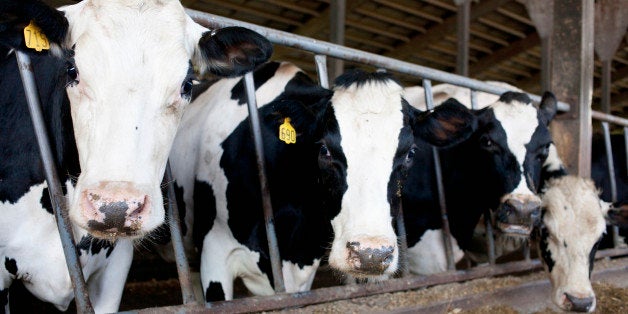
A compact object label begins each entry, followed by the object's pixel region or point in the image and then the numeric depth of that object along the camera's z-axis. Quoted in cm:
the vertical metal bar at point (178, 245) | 250
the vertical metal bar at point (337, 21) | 910
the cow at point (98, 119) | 187
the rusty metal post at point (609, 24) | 789
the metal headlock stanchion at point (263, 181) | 300
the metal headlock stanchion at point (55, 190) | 218
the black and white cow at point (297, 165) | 278
